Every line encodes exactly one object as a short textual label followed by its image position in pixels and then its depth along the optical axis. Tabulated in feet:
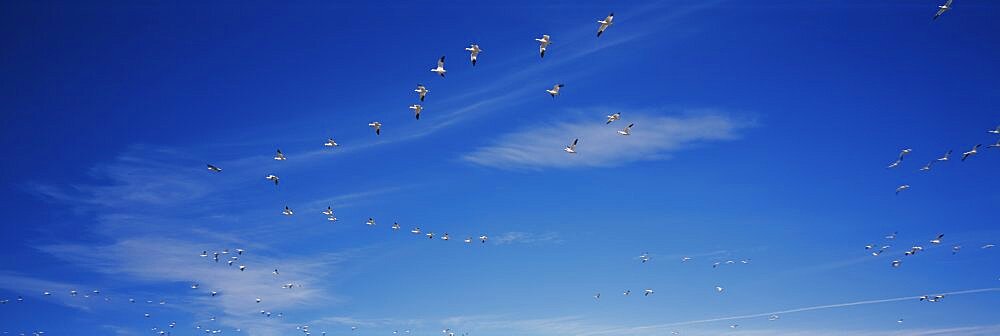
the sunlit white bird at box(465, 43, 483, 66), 201.39
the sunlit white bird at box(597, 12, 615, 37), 186.09
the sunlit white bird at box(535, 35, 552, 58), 199.40
